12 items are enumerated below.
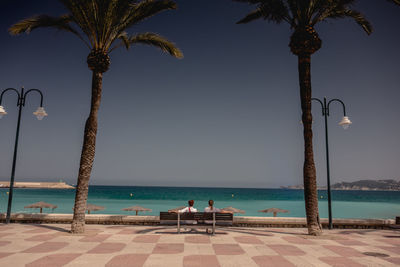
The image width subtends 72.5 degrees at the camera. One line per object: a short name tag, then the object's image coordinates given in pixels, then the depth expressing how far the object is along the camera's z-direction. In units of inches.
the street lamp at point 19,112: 453.7
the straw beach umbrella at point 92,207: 671.6
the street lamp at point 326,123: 480.1
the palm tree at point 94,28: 395.5
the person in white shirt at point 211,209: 415.1
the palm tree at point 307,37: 410.0
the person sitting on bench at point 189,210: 394.7
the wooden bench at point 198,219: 379.6
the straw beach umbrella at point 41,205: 655.1
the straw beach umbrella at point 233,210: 522.9
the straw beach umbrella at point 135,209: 709.6
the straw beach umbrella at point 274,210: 685.4
